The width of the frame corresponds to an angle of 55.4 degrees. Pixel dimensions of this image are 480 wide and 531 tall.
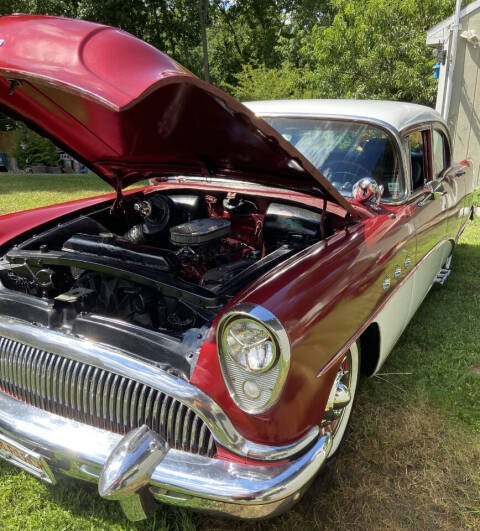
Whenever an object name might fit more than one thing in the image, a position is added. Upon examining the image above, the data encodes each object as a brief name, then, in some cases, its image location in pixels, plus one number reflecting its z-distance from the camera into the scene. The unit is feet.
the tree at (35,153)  48.75
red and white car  4.39
